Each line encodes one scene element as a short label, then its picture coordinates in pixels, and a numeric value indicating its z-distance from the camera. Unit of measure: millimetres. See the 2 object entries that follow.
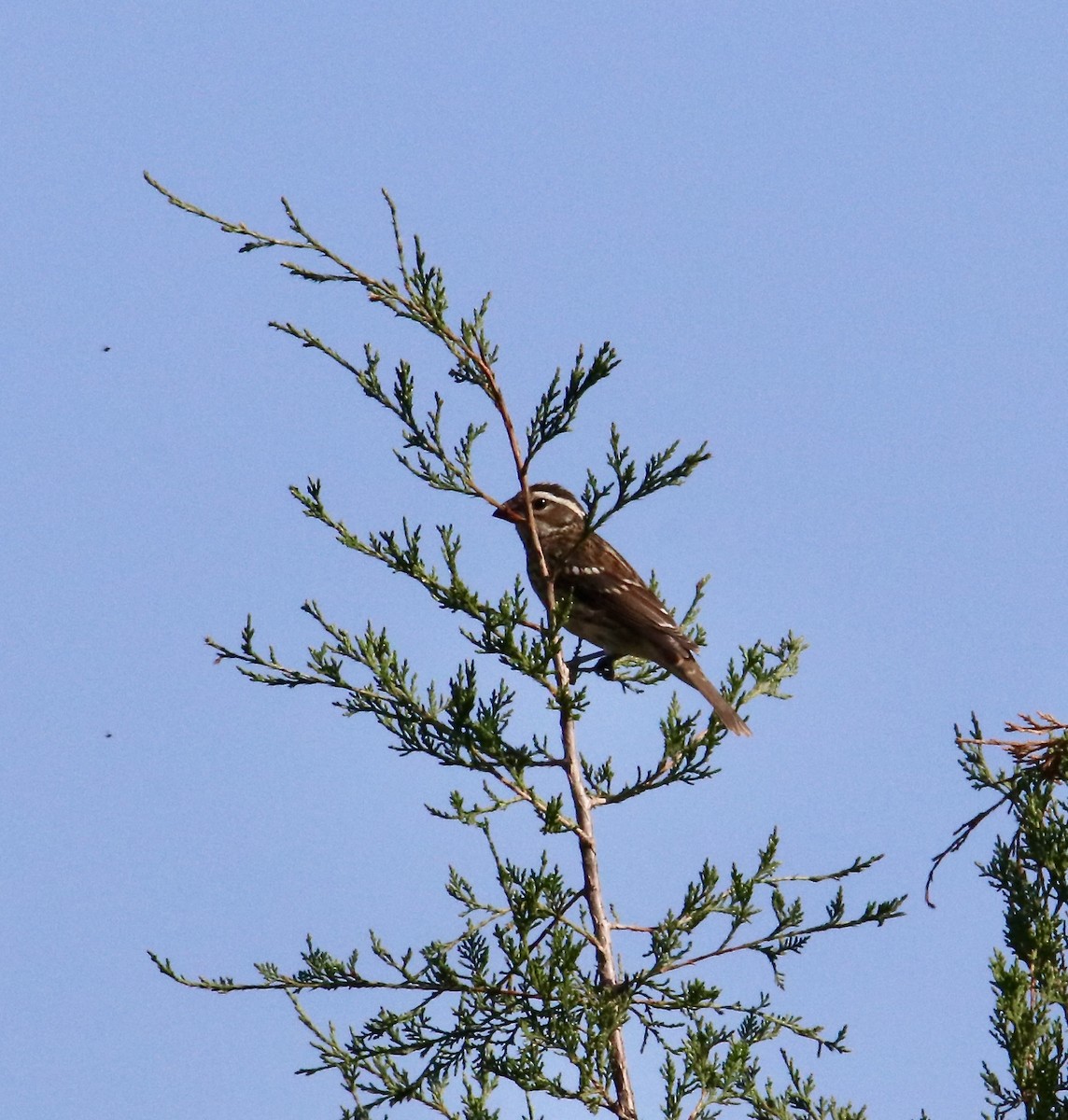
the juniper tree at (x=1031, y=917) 11297
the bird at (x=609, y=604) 17047
